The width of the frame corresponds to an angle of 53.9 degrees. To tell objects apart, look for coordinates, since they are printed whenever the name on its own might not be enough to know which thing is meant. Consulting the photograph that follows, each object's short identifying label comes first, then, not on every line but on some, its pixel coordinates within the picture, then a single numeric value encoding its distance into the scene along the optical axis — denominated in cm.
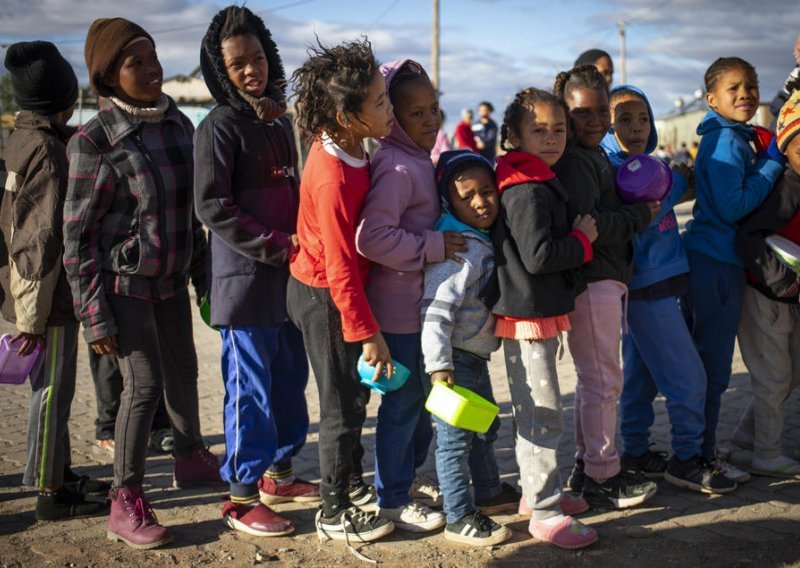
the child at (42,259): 391
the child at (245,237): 360
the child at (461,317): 332
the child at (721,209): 397
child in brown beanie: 359
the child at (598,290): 353
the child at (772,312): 397
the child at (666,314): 393
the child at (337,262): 325
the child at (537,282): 327
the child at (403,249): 332
